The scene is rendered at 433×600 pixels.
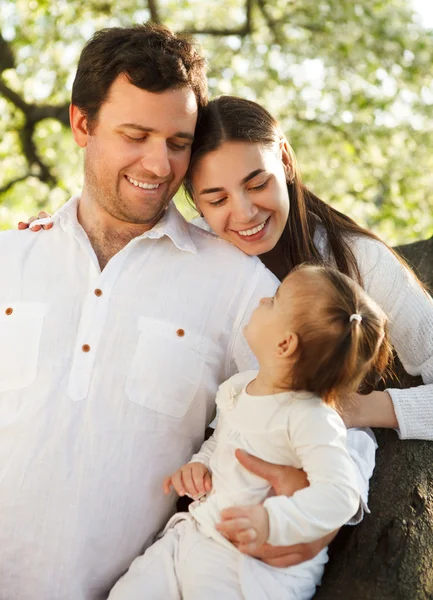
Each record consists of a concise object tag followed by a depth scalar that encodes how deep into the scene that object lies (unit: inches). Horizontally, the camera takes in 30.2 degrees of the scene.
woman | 106.0
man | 92.7
